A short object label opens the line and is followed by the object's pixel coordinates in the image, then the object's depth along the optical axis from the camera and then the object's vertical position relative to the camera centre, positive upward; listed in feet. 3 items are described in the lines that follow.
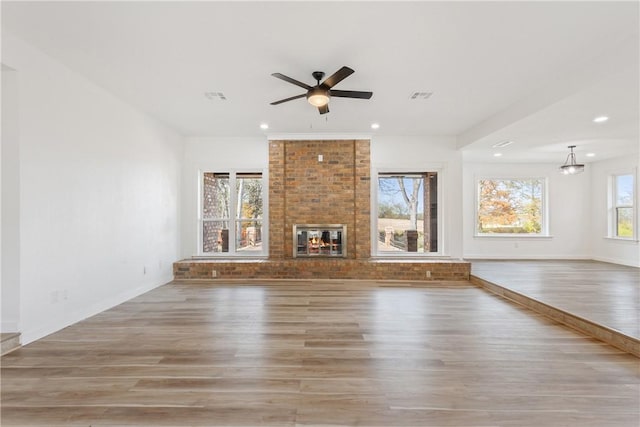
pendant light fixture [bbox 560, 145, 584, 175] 20.04 +3.15
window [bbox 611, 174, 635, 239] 21.81 +0.57
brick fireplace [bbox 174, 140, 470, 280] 19.29 +1.58
